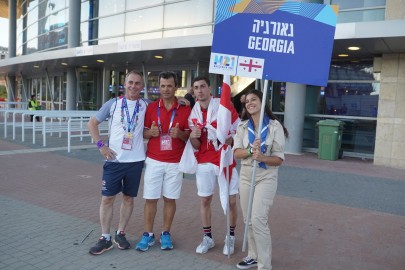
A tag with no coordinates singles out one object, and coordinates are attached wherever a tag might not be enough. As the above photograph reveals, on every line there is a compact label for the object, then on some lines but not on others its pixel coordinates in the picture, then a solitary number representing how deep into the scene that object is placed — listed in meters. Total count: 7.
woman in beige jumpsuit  3.69
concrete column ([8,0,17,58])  31.30
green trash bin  11.41
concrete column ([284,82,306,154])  12.21
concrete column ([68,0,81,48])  20.28
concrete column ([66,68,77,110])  21.53
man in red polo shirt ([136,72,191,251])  4.23
